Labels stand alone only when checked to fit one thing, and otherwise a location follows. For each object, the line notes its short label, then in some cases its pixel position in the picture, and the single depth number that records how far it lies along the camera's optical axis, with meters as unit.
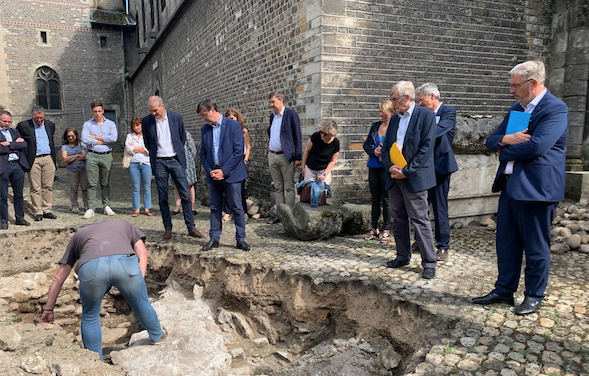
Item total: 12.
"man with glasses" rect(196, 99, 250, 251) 4.95
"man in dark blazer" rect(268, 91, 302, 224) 6.18
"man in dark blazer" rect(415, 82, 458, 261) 4.37
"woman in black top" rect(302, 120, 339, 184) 5.69
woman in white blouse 7.05
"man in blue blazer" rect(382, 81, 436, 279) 3.87
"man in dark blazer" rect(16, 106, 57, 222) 6.61
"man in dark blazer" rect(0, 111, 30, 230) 6.29
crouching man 3.13
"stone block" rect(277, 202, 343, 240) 5.42
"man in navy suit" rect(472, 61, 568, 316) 2.96
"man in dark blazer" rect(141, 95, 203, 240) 5.44
